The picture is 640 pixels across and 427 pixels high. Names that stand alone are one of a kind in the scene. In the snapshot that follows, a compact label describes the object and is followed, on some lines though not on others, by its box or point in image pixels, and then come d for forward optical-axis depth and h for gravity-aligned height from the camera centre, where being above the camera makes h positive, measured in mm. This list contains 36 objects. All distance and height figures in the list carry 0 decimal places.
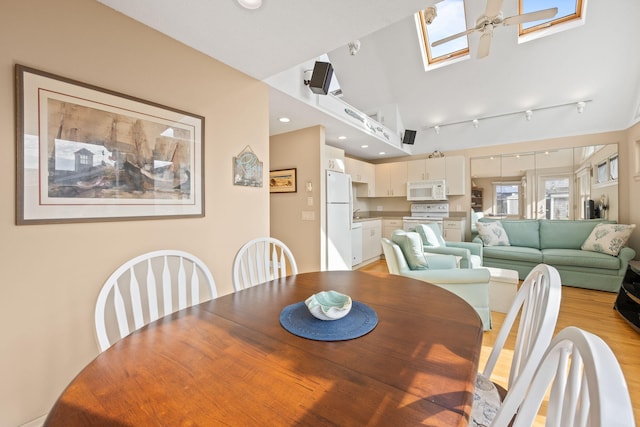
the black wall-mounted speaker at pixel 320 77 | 2566 +1344
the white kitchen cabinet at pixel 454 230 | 4859 -328
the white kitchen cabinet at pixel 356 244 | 4602 -550
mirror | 3967 +466
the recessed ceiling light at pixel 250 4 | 1491 +1205
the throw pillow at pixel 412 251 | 2449 -357
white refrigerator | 3713 -108
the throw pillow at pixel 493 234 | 4270 -358
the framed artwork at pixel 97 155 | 1308 +351
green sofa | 3346 -586
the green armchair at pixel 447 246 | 3082 -463
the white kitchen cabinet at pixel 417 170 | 5367 +886
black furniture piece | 2398 -851
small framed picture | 3795 +483
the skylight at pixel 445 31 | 3533 +2608
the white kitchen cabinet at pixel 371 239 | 5062 -522
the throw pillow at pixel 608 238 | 3400 -355
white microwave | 5094 +447
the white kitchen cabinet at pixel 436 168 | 5168 +890
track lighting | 3840 +1615
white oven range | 5178 -31
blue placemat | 884 -407
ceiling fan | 2180 +1722
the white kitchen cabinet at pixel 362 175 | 5090 +780
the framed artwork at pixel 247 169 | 2285 +403
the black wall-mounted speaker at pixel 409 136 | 5043 +1468
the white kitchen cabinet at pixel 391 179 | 5629 +731
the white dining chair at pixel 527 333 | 729 -396
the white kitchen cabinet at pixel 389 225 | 5641 -267
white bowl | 973 -358
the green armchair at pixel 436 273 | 2238 -530
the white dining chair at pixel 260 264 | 1537 -328
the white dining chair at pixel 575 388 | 334 -270
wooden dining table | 550 -418
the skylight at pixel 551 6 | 3098 +2401
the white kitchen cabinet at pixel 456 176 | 5016 +711
